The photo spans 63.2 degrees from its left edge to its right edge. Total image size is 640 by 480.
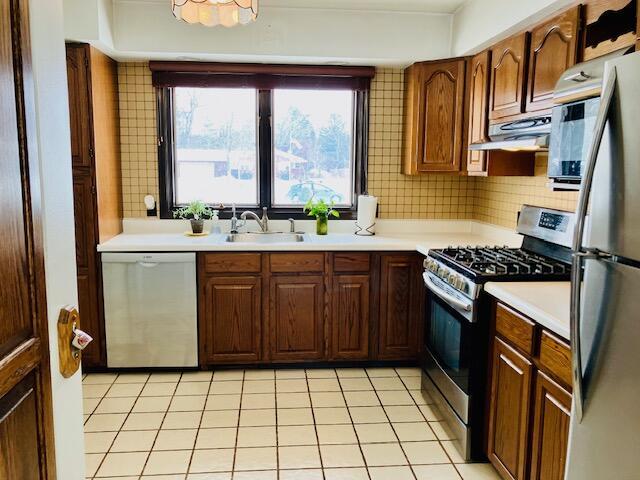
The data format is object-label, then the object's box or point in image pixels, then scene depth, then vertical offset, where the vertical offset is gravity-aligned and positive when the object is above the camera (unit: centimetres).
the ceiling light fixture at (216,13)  223 +71
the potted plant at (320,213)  390 -29
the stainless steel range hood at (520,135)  241 +21
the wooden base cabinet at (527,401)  185 -88
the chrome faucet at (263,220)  392 -34
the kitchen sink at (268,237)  390 -47
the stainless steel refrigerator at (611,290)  135 -31
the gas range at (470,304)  246 -63
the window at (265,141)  391 +26
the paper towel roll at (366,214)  392 -29
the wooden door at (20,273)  91 -19
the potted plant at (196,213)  382 -29
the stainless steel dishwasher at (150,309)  341 -89
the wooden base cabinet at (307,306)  349 -90
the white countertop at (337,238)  342 -46
